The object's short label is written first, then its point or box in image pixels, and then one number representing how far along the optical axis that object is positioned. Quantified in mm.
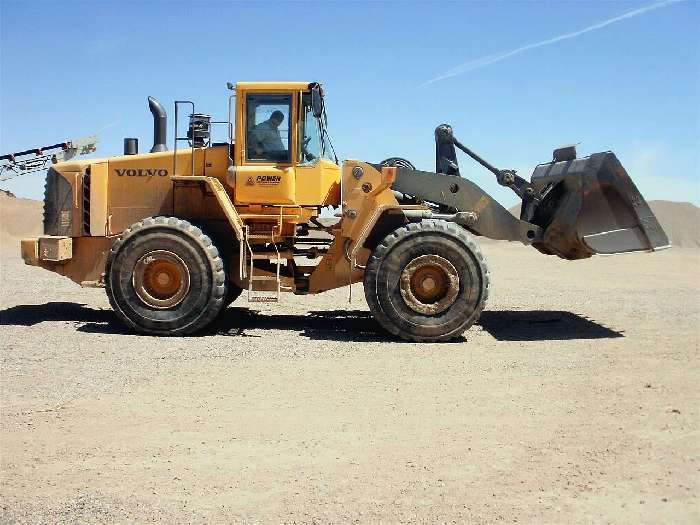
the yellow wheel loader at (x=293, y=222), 9602
